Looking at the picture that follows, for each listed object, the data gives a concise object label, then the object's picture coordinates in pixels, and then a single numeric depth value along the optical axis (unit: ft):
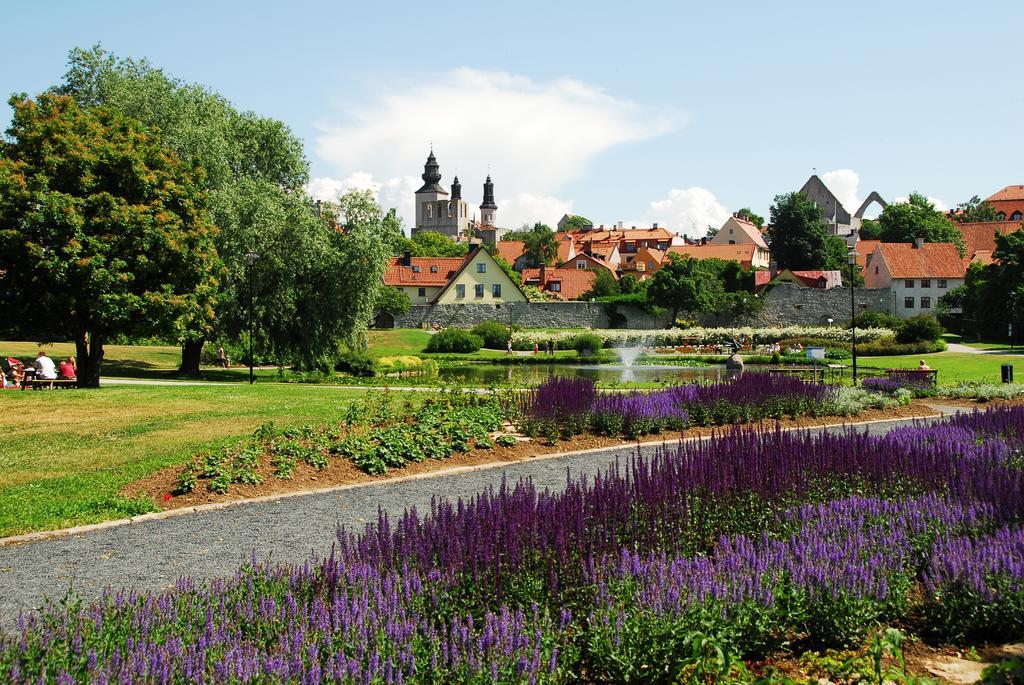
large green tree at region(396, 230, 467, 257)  359.25
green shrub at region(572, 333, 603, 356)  158.94
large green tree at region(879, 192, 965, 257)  291.79
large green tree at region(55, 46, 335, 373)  98.53
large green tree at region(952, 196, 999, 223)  365.20
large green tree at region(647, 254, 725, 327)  208.54
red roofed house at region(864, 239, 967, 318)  223.92
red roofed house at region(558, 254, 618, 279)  319.88
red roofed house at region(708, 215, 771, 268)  357.88
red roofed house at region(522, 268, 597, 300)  275.59
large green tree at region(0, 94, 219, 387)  68.54
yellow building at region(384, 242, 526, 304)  229.86
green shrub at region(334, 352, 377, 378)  105.40
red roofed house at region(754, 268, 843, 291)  242.84
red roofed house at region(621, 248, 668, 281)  338.95
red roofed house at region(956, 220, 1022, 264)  287.28
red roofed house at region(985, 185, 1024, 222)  366.63
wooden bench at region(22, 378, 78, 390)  72.59
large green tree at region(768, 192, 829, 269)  268.21
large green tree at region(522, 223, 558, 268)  349.82
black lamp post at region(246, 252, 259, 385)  84.89
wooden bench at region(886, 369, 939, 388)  69.67
